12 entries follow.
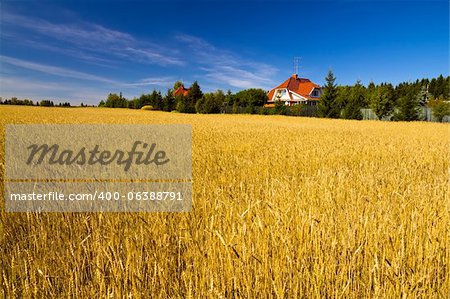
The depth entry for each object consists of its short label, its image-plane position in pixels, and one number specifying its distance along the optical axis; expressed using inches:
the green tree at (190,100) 2107.5
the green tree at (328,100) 1683.1
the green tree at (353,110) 1541.6
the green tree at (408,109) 1479.3
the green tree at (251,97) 2518.5
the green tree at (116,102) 2696.9
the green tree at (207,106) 2022.6
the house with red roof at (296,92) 2605.8
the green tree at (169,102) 2298.2
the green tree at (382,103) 1664.6
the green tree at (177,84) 3863.2
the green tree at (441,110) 1565.0
